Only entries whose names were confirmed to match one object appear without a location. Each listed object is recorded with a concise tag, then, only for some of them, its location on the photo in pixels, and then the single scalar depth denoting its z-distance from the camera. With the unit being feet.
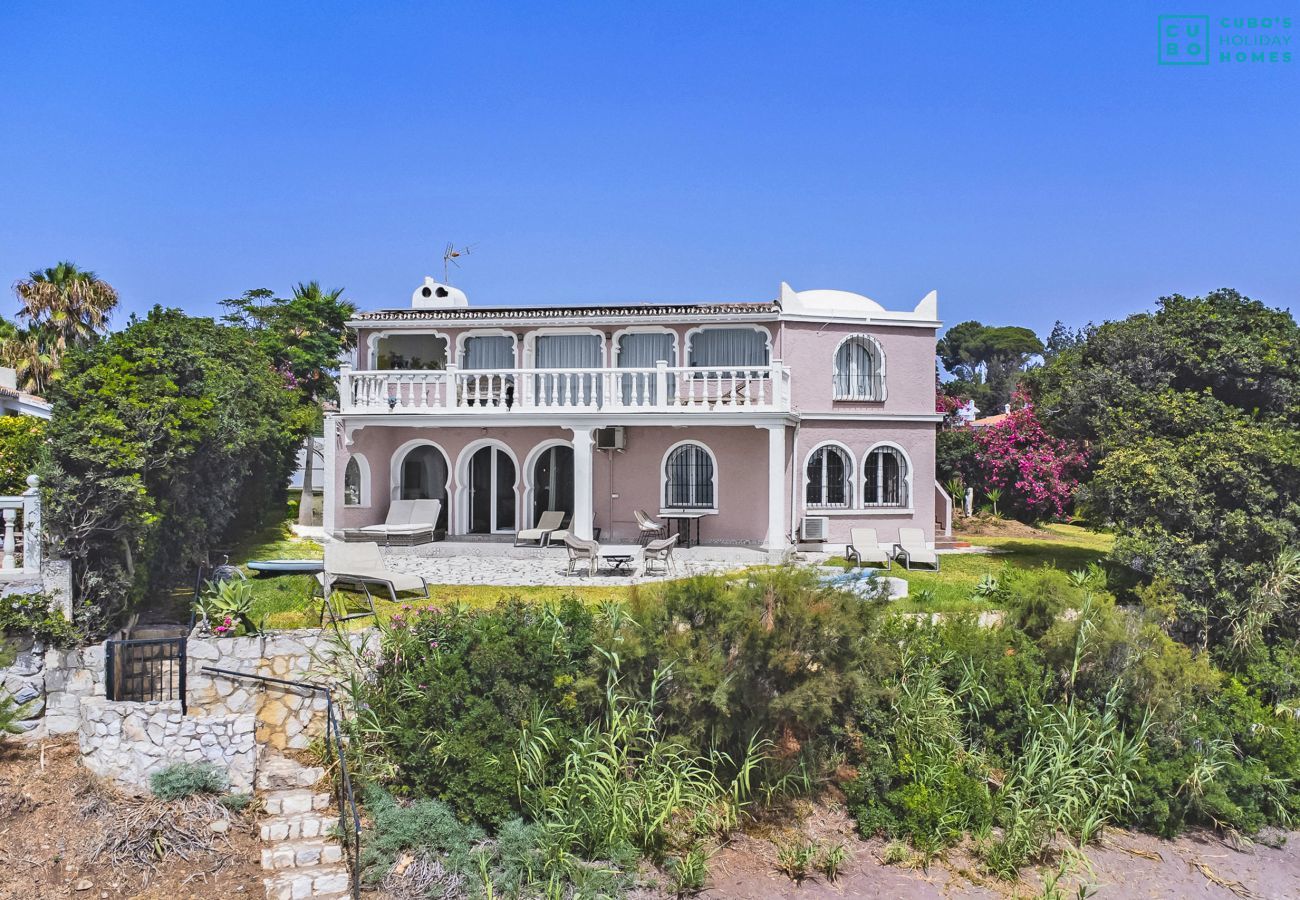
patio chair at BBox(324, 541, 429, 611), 42.52
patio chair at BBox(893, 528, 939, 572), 59.57
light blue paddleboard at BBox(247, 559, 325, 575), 45.52
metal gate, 35.63
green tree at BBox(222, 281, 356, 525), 90.07
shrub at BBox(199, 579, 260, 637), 37.04
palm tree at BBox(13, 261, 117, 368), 86.28
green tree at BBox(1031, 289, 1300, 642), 46.96
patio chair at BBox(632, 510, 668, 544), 64.51
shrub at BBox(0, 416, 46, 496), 45.09
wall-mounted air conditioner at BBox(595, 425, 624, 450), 68.69
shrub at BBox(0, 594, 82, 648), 35.88
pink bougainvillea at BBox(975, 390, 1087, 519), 89.20
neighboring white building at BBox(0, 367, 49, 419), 66.39
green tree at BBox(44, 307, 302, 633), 38.37
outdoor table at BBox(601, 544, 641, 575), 53.42
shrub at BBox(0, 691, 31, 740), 34.46
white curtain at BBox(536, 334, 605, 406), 73.20
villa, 67.97
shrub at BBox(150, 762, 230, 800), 33.47
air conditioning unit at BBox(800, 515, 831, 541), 68.03
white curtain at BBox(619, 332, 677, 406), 71.97
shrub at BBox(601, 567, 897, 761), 33.01
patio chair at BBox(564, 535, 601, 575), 53.31
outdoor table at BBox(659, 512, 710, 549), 67.46
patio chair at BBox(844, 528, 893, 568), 59.10
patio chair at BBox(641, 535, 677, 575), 54.95
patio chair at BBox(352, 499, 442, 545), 65.97
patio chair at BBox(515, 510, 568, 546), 66.18
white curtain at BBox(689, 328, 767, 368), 71.51
